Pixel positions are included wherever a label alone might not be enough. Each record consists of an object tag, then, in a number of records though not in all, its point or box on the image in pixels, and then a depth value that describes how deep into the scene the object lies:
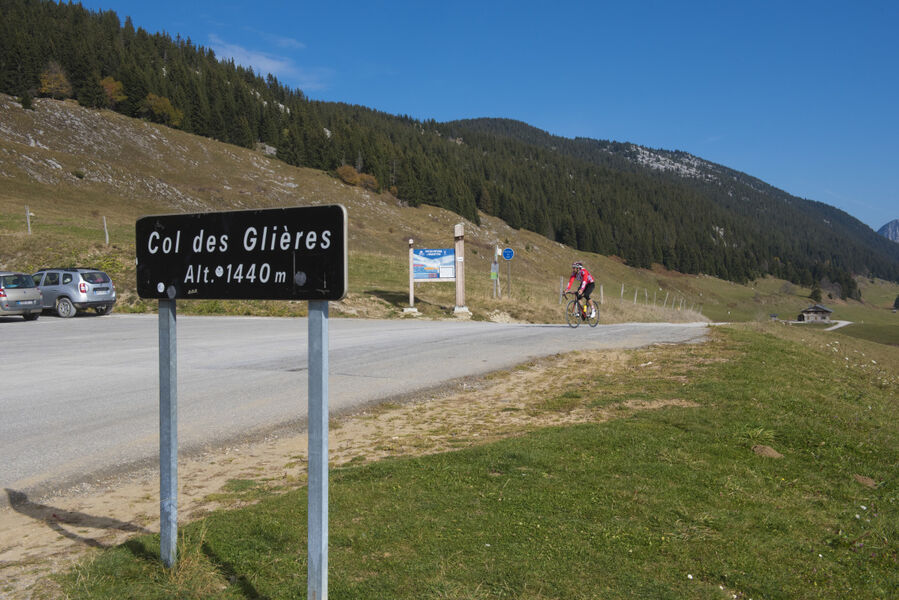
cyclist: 20.43
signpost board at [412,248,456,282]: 25.95
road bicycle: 20.88
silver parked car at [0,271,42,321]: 19.97
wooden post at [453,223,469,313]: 25.92
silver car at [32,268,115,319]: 21.98
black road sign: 2.96
